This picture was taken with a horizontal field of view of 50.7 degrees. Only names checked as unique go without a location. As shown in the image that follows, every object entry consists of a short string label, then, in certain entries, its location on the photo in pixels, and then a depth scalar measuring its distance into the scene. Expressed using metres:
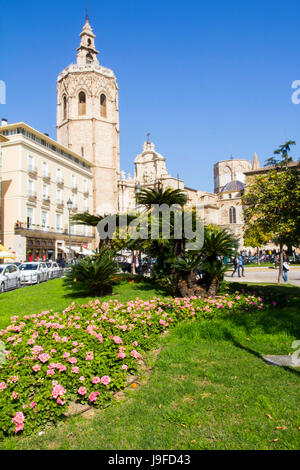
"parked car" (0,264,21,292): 14.21
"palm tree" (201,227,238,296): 9.51
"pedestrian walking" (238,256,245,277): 19.70
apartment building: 33.28
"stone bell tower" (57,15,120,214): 55.19
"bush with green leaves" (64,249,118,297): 10.71
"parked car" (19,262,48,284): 17.12
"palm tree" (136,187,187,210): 11.72
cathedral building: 33.56
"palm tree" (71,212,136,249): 14.94
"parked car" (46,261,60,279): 19.67
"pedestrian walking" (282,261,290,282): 16.19
